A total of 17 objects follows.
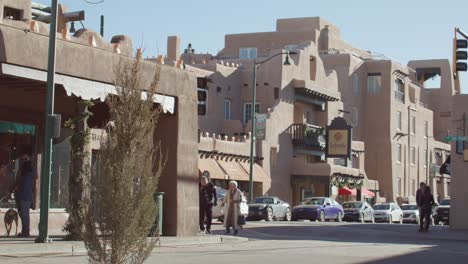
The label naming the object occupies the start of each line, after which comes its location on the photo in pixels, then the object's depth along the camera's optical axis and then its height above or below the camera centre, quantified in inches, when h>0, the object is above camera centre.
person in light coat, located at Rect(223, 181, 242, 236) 957.8 -3.6
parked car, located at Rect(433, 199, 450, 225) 1739.7 -19.3
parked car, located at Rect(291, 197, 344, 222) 1750.7 -12.4
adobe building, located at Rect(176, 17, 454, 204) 2180.1 +290.3
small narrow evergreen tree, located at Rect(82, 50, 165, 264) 347.9 +6.0
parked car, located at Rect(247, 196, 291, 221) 1631.4 -12.3
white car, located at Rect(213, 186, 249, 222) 1342.8 -10.3
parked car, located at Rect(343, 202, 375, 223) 1953.7 -17.2
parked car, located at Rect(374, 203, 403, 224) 2058.3 -19.7
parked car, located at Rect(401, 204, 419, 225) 2098.9 -26.7
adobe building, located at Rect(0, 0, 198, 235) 740.5 +79.1
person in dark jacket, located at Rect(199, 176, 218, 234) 935.0 +1.9
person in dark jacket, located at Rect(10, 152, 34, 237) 721.0 +7.0
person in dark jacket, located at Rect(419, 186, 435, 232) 1134.4 +2.3
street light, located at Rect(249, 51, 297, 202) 1802.2 +105.3
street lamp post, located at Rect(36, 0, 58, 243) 668.7 +48.3
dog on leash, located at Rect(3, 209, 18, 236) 760.3 -17.8
